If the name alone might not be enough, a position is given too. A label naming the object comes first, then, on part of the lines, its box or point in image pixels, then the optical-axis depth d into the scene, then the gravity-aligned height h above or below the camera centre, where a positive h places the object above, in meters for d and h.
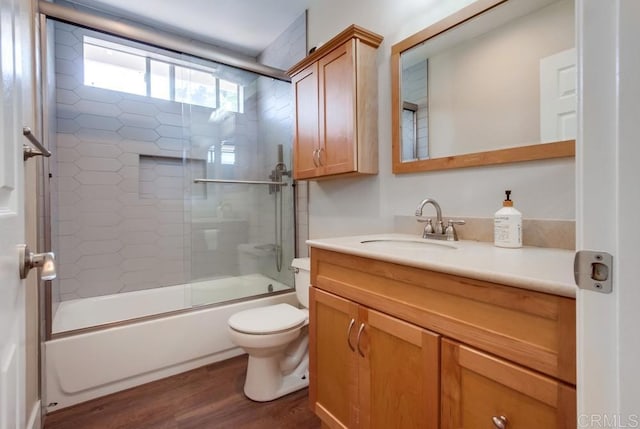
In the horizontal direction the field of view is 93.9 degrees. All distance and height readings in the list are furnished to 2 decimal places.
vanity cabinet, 0.65 -0.40
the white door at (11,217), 0.52 -0.01
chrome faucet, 1.34 -0.09
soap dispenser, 1.08 -0.07
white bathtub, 1.64 -0.80
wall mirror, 1.08 +0.52
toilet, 1.61 -0.79
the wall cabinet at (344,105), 1.66 +0.62
